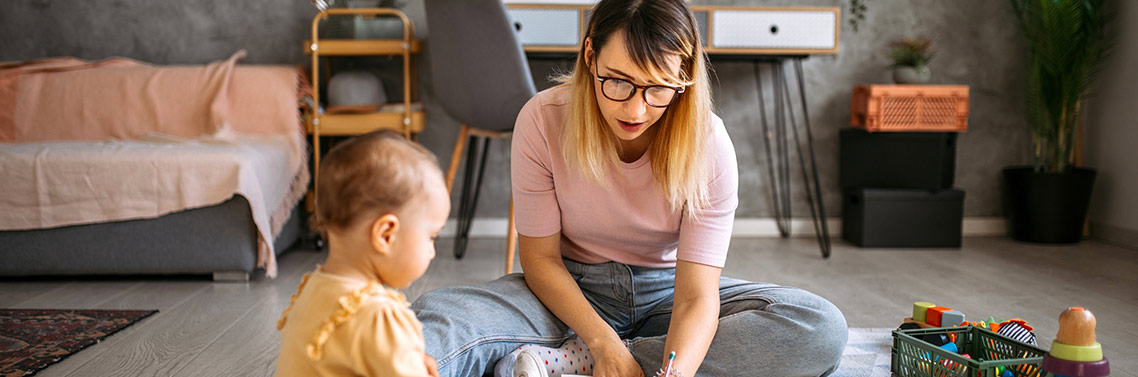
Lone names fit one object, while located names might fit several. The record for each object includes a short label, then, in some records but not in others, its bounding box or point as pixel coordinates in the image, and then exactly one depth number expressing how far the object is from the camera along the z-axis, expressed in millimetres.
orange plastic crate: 3148
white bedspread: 2455
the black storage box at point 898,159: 3186
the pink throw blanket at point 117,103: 3008
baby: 890
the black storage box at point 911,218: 3186
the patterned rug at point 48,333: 1660
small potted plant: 3180
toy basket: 1228
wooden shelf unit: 3021
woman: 1256
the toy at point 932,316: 1638
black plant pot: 3213
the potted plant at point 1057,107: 3145
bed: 2467
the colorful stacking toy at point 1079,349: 1106
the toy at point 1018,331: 1505
